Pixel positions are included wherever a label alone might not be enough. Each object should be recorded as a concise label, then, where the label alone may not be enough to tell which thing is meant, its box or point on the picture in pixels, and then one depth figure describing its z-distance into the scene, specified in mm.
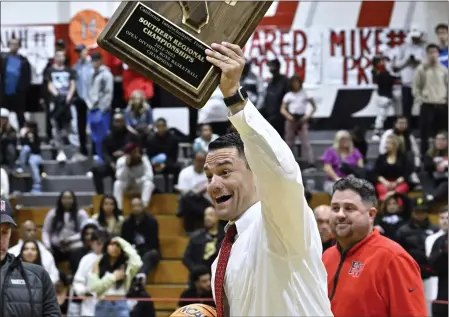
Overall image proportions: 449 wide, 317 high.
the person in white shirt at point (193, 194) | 16203
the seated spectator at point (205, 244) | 14034
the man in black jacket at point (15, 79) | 20147
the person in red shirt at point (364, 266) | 6234
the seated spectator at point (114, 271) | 12914
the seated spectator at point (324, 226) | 10320
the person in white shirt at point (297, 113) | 18344
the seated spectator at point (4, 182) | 17141
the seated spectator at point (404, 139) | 17016
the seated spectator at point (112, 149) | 17812
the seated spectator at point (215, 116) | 18625
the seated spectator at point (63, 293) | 12844
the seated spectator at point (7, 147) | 18875
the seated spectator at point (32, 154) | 18969
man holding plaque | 3828
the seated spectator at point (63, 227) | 15719
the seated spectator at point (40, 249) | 13785
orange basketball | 4488
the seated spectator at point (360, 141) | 18109
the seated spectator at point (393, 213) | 14078
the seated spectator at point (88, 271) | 12805
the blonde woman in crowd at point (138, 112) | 18764
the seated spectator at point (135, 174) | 17047
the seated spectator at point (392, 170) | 16281
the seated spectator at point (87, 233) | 14929
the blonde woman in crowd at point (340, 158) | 16875
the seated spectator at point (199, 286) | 12352
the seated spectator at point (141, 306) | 12438
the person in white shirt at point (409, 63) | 19656
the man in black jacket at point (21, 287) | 6652
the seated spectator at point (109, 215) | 15789
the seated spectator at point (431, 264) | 12216
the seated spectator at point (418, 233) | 11875
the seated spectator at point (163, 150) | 17844
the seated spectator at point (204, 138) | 17453
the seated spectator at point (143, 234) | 15461
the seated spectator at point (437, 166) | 16969
